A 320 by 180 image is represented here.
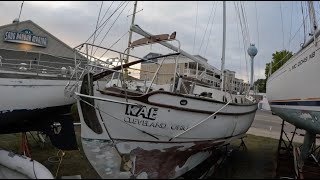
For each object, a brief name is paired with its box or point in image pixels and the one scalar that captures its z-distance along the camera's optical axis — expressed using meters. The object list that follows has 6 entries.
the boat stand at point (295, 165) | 4.89
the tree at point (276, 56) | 27.81
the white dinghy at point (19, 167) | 3.73
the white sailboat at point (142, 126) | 4.70
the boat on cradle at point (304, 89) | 5.12
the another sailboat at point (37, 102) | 5.71
